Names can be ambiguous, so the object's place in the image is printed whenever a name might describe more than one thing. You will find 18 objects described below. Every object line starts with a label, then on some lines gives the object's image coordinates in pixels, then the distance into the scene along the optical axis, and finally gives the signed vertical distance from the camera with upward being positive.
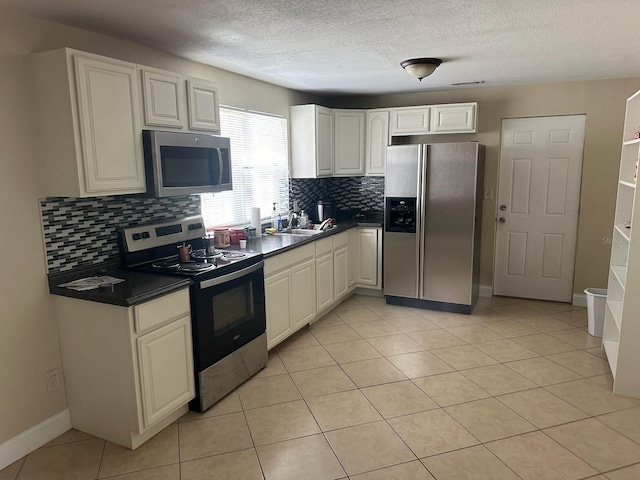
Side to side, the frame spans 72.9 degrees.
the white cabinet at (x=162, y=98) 2.53 +0.50
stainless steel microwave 2.57 +0.11
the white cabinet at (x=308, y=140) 4.52 +0.42
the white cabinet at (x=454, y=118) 4.48 +0.62
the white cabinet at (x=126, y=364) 2.23 -0.98
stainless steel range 2.61 -0.73
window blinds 3.66 +0.11
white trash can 3.73 -1.17
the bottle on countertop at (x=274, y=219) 4.30 -0.39
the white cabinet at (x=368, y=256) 4.79 -0.86
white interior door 4.49 -0.30
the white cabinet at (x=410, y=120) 4.65 +0.63
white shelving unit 2.73 -0.71
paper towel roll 3.81 -0.34
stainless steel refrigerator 4.16 -0.46
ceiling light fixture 3.23 +0.84
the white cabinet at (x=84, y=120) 2.17 +0.32
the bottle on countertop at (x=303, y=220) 4.54 -0.43
